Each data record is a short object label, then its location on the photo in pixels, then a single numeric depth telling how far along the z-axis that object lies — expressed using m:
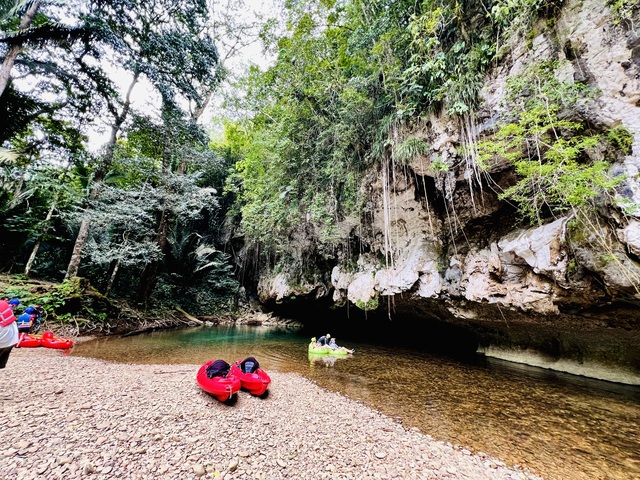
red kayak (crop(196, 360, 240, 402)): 4.43
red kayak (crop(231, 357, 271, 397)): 5.10
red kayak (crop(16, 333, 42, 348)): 7.48
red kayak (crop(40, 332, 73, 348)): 7.70
